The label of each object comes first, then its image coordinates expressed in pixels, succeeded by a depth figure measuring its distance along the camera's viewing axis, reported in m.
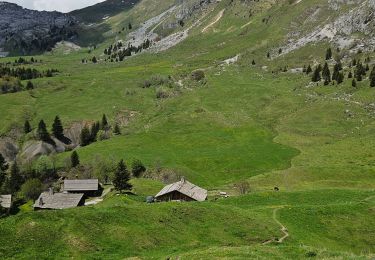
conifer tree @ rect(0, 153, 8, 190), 128.18
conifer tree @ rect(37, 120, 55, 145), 164.12
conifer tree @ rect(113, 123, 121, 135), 165.95
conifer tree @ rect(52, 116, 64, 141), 169.88
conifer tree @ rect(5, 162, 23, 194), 124.52
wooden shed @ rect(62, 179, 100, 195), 111.44
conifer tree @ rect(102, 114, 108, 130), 174.14
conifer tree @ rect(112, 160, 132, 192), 102.69
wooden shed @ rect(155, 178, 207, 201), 85.25
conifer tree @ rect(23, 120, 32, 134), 174.54
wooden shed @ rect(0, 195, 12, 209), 101.62
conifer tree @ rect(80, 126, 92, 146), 166.12
